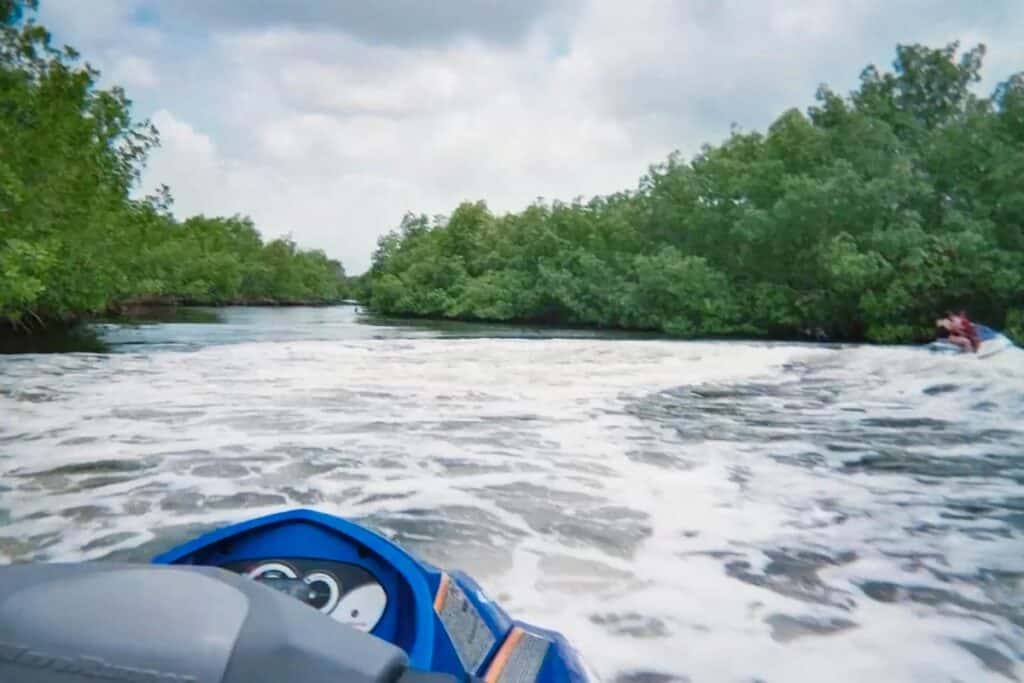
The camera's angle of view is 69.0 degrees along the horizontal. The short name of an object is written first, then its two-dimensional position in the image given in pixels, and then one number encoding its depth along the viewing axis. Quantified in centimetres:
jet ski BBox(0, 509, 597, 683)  76
